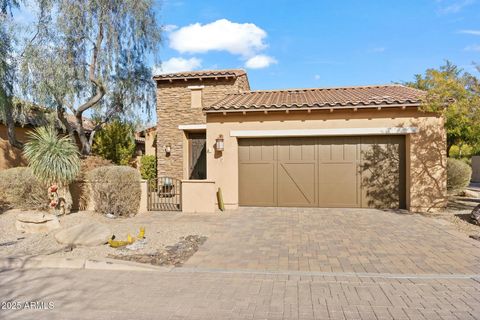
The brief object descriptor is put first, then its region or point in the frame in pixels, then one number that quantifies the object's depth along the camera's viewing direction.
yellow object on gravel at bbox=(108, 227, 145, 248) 6.38
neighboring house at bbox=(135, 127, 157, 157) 19.05
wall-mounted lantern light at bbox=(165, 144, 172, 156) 15.31
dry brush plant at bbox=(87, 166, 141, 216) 9.79
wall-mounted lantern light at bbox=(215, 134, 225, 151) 11.26
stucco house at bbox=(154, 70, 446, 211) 10.36
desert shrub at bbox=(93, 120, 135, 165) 17.22
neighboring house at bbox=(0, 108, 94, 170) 12.95
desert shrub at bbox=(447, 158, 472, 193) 13.14
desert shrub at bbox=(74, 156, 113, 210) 10.41
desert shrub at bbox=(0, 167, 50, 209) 9.58
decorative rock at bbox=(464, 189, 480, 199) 14.66
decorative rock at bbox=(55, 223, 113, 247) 6.49
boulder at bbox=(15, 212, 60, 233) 7.76
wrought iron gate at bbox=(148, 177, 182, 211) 10.91
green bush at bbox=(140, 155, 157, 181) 16.53
